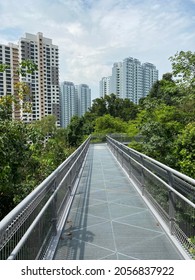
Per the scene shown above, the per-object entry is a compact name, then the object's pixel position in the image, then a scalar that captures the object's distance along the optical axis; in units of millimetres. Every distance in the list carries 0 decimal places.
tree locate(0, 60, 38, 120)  4414
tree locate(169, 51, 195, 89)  13169
